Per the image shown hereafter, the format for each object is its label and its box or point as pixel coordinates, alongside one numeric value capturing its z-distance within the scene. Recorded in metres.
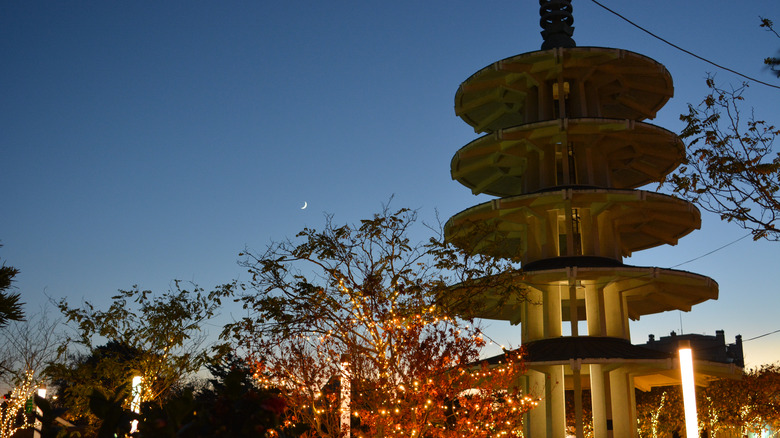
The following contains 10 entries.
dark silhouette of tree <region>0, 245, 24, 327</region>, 12.56
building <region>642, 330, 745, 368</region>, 90.00
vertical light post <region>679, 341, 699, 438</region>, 9.22
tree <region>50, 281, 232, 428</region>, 28.20
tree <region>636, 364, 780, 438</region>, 43.25
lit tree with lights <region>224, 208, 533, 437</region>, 20.19
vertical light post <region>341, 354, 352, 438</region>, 16.81
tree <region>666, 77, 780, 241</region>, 13.81
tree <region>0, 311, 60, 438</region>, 31.98
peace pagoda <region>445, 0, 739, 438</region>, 29.95
